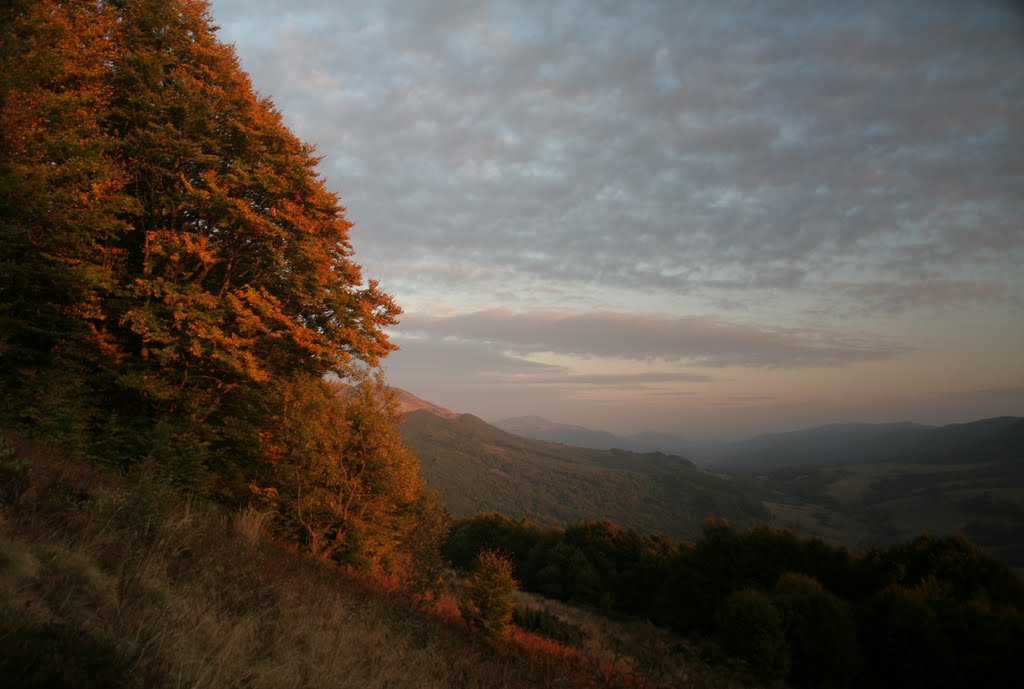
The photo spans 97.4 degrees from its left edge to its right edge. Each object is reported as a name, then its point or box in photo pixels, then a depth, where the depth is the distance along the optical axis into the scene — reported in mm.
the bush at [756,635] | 18141
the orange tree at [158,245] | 11281
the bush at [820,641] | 19844
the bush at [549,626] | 13954
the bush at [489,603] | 9836
